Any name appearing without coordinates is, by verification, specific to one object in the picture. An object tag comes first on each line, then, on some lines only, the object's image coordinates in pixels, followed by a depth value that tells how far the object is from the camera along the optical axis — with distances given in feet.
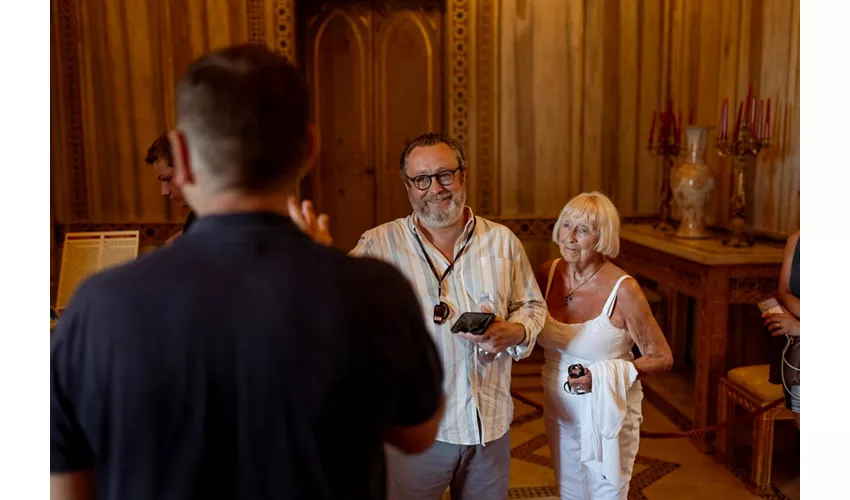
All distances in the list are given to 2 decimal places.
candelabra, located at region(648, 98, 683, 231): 17.07
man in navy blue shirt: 2.96
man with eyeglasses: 7.04
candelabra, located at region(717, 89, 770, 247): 13.75
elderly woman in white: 7.85
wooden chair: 11.25
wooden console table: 12.50
